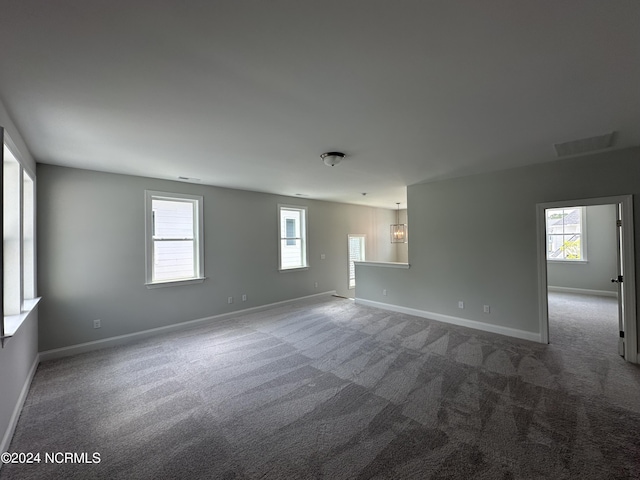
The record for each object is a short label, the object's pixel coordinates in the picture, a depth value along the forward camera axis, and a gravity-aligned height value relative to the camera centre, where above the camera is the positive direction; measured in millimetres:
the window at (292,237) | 6249 +137
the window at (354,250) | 7837 -259
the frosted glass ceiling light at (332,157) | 3182 +1023
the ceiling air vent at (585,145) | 2768 +1040
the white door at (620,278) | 3234 -494
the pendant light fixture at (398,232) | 9116 +310
